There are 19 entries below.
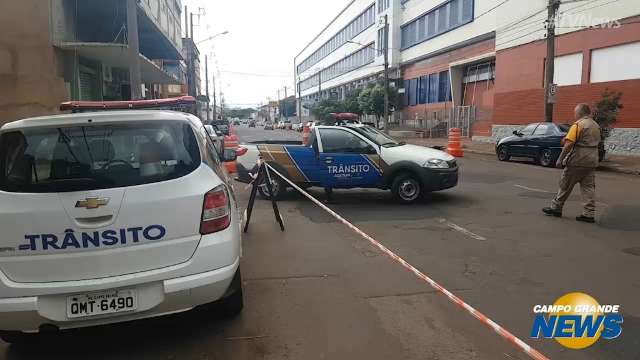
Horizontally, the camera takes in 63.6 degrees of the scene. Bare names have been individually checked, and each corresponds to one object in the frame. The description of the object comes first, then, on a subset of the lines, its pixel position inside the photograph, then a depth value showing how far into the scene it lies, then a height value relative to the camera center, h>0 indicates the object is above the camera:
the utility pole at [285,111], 108.61 +1.28
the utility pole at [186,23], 38.50 +7.10
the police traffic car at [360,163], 9.62 -0.86
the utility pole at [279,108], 121.64 +2.17
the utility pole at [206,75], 51.36 +4.27
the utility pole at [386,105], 38.47 +0.93
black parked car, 17.19 -0.90
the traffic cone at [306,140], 10.28 -0.46
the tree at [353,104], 54.21 +1.46
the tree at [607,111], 17.22 +0.21
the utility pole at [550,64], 19.91 +2.09
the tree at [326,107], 59.62 +1.21
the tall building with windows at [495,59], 21.36 +3.55
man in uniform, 7.86 -0.62
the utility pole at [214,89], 71.32 +4.06
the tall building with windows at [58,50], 15.27 +2.22
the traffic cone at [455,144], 21.38 -1.10
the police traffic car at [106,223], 3.32 -0.70
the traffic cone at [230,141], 22.25 -1.03
